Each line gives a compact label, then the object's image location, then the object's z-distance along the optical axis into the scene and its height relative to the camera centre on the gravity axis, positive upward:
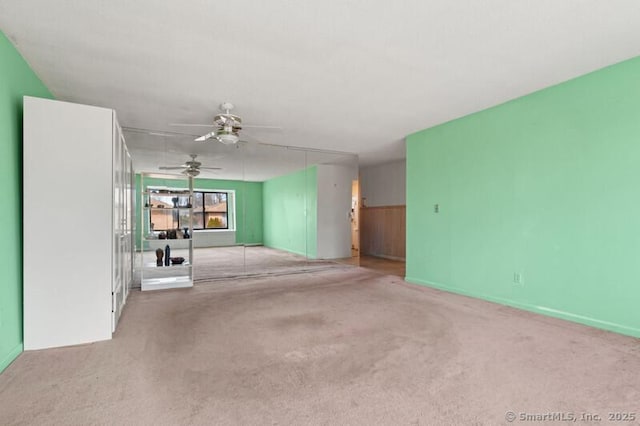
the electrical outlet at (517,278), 3.89 -0.83
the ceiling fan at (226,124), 4.08 +1.15
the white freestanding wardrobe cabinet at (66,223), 2.67 -0.09
